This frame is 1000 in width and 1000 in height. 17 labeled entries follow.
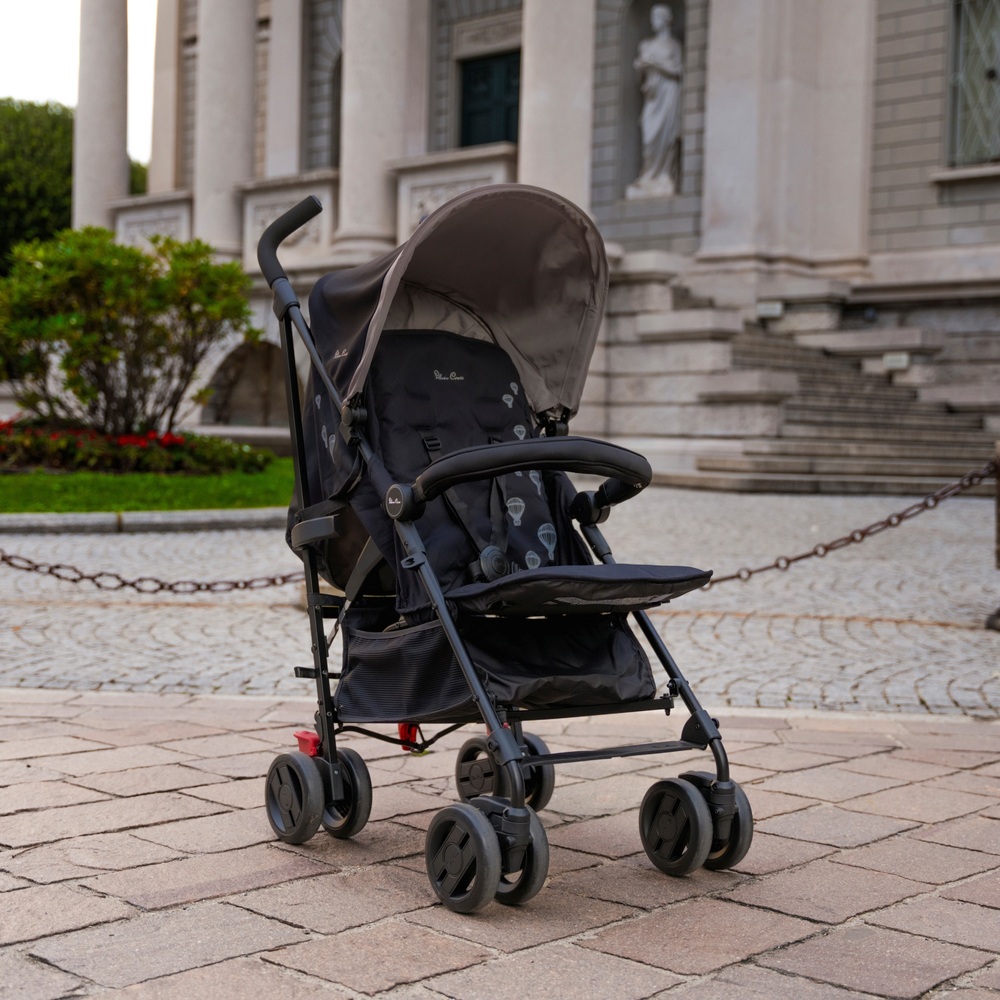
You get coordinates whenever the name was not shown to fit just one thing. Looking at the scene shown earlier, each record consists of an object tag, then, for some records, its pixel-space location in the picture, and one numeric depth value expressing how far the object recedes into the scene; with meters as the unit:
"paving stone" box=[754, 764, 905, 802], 4.01
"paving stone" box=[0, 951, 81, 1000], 2.43
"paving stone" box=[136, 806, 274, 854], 3.37
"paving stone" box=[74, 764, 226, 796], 3.87
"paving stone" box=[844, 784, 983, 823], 3.79
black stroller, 3.00
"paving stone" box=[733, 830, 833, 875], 3.32
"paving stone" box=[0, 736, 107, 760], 4.23
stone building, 16.08
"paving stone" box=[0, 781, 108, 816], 3.65
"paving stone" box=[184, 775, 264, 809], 3.79
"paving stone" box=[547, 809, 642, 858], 3.46
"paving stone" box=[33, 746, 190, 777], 4.07
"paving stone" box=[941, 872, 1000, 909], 3.07
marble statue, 20.34
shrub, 13.42
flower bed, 13.55
